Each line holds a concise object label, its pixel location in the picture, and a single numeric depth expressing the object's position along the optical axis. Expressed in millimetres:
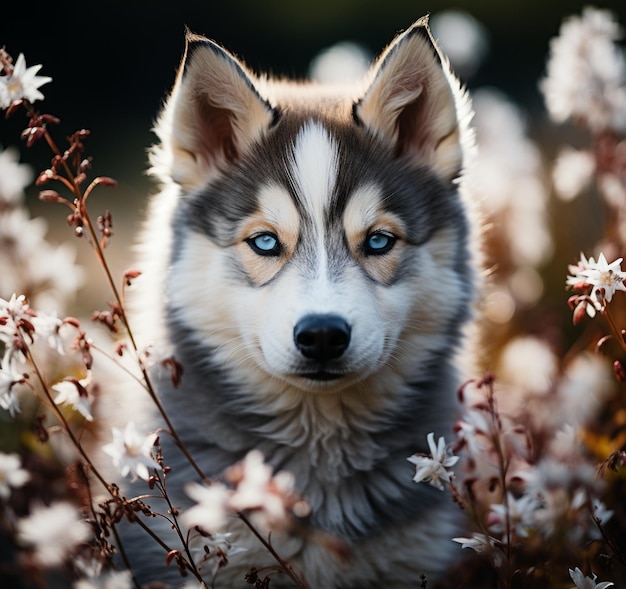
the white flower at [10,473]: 2420
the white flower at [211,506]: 1999
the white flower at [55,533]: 2311
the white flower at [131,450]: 2166
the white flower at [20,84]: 2297
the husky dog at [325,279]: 2748
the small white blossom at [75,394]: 2246
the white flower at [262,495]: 1933
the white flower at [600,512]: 2380
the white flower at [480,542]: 2211
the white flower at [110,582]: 2125
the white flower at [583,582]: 2150
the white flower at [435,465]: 2219
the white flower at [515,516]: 2492
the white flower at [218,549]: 2168
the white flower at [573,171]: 3801
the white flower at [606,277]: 2227
